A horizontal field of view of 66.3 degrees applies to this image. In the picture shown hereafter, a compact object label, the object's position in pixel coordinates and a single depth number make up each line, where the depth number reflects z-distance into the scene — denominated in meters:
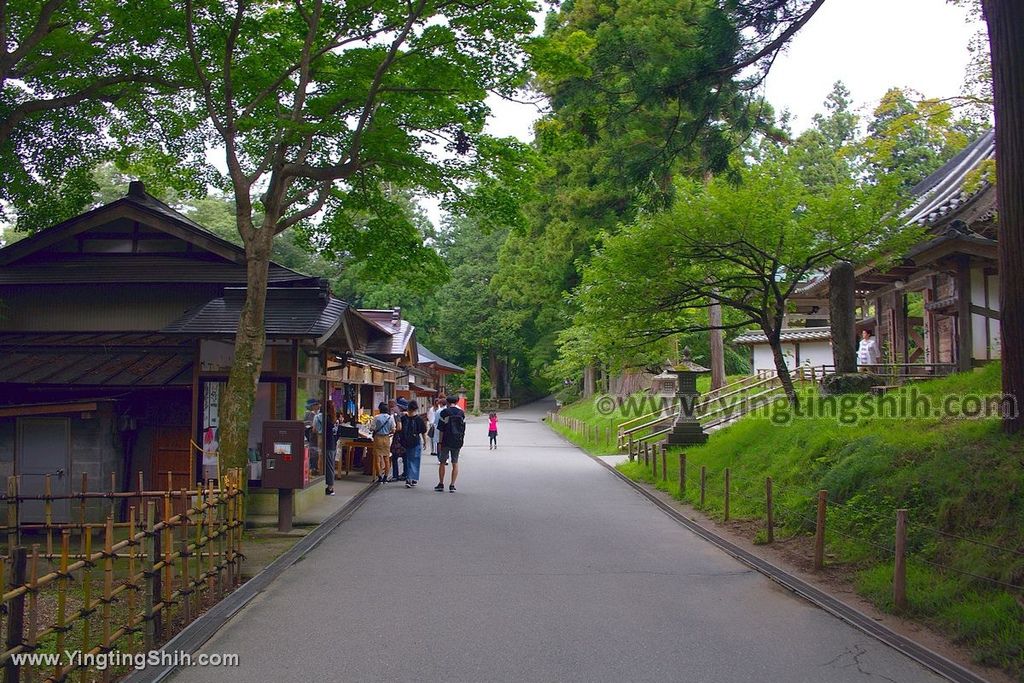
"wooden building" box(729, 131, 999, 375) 14.09
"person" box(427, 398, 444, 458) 24.62
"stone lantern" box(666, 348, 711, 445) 20.38
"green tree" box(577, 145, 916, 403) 13.52
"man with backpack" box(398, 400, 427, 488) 17.12
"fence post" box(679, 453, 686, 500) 15.19
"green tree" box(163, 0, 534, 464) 10.59
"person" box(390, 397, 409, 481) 17.58
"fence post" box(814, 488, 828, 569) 8.70
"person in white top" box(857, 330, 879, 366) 21.41
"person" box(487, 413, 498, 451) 29.51
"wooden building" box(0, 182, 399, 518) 12.41
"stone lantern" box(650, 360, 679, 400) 27.47
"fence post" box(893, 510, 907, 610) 7.08
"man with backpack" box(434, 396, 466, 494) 15.72
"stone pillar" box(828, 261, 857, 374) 14.09
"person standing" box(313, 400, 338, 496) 15.78
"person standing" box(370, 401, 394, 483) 17.81
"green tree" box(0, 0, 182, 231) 10.87
